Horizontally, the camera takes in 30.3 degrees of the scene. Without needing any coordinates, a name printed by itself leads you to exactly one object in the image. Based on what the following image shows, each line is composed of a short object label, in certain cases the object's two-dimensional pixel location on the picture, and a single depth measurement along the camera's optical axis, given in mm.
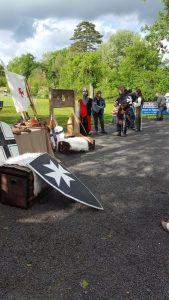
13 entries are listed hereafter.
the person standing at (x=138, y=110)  13586
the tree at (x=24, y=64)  88688
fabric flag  6895
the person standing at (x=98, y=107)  12352
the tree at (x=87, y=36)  79450
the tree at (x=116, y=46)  65562
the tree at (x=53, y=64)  73869
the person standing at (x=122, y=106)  11633
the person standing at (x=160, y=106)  18852
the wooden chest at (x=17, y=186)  4398
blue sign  20094
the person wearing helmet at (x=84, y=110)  11059
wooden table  6368
